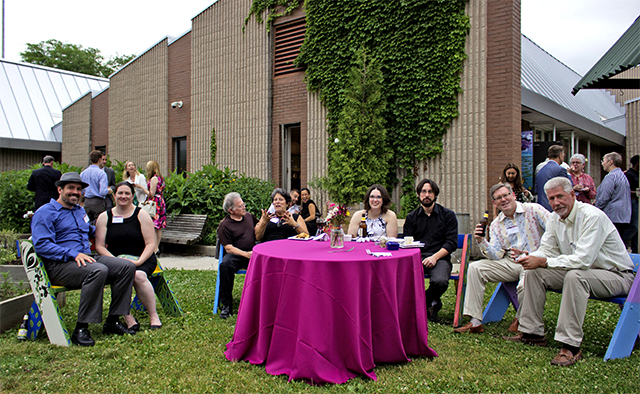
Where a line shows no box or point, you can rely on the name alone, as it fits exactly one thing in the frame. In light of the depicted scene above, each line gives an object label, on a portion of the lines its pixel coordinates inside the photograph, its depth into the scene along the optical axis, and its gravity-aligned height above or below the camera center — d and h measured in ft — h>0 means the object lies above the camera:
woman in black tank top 14.76 -1.52
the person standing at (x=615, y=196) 23.58 +0.03
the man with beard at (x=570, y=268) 11.76 -2.12
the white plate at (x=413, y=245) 13.69 -1.63
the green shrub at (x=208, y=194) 31.48 +0.03
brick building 27.66 +8.34
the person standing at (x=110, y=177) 29.99 +1.24
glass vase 13.12 -1.32
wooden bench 29.17 -2.49
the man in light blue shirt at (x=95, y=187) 26.48 +0.45
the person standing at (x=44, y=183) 28.86 +0.76
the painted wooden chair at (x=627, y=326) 11.54 -3.64
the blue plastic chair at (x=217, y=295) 16.40 -4.00
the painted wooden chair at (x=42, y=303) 12.84 -3.39
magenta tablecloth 10.37 -3.12
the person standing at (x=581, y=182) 23.95 +0.87
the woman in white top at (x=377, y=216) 16.52 -0.84
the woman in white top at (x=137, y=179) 26.16 +0.96
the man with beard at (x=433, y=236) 15.26 -1.56
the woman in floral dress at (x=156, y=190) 26.76 +0.29
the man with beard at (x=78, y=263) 13.14 -2.26
